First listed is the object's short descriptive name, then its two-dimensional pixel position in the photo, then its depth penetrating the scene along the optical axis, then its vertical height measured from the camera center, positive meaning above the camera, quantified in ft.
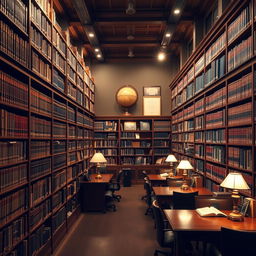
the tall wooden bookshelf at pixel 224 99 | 10.62 +1.94
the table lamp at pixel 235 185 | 9.09 -1.83
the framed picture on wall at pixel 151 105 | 31.27 +3.55
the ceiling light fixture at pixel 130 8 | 16.75 +8.32
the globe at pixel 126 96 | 30.25 +4.47
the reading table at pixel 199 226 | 8.57 -3.19
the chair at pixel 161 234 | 10.16 -4.00
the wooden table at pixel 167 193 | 14.37 -3.37
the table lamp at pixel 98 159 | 19.63 -1.95
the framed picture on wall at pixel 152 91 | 31.37 +5.29
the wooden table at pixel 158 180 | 19.86 -3.60
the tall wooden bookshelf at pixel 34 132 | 8.30 +0.08
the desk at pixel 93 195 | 19.02 -4.56
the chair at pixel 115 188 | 21.44 -4.61
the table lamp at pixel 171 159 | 19.90 -1.95
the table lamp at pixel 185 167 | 14.90 -1.96
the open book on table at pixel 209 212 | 9.93 -3.08
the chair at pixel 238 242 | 7.25 -3.09
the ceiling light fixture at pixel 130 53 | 27.68 +8.84
